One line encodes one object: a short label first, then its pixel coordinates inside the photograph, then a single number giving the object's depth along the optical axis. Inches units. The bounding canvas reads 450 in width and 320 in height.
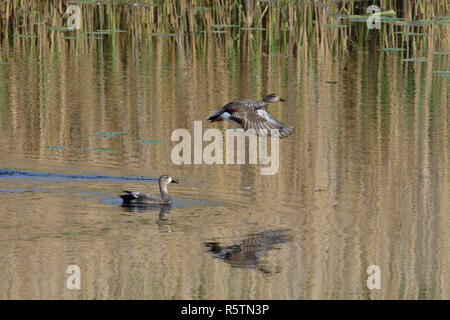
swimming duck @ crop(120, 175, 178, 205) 322.3
